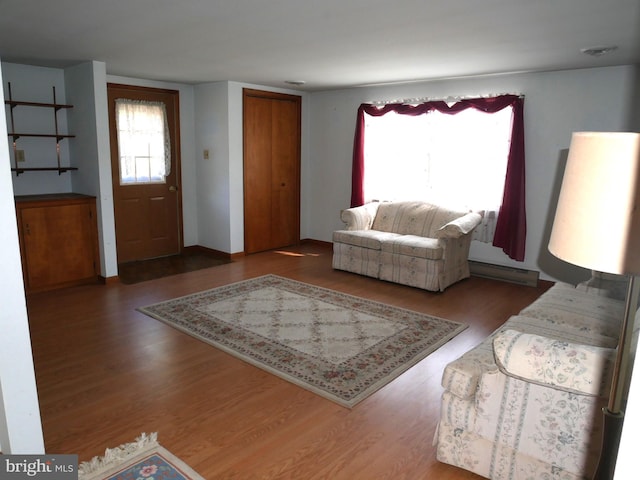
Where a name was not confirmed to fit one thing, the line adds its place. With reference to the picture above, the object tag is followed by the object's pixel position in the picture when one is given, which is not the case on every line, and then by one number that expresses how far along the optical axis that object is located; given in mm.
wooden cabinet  4590
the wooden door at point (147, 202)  5816
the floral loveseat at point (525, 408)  1768
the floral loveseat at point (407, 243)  4836
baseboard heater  5125
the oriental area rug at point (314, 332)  3088
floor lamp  1182
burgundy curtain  5020
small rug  2102
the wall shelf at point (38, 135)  4852
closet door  6293
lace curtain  5844
